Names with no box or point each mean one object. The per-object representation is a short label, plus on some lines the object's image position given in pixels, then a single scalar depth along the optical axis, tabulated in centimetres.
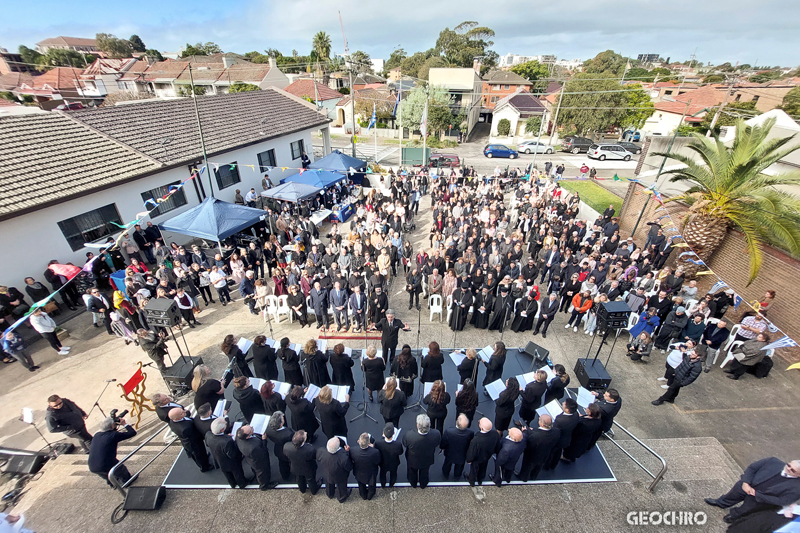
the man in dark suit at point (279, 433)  502
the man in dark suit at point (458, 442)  502
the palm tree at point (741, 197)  859
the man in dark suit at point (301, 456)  476
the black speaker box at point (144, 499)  515
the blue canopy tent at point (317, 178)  1545
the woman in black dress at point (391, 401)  556
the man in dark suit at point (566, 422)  522
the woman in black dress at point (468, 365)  637
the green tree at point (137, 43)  10191
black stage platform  567
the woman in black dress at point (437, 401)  558
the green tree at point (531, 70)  7425
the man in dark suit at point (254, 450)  491
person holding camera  506
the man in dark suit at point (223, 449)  491
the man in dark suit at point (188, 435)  506
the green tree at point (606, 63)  7006
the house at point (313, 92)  4283
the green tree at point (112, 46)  8906
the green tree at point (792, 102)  3272
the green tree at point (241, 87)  4253
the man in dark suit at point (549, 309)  878
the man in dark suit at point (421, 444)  489
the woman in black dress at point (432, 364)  656
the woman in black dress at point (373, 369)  639
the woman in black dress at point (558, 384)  627
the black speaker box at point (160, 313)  691
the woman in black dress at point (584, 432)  534
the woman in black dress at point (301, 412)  549
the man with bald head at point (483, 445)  488
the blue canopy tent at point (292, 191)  1431
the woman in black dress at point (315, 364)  650
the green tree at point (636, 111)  4094
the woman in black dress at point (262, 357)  685
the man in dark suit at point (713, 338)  805
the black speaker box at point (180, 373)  704
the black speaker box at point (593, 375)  709
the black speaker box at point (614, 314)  696
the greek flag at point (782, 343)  661
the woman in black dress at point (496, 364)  674
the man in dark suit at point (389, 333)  752
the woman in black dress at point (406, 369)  647
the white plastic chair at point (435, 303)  974
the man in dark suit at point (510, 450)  490
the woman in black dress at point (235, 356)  695
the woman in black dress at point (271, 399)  561
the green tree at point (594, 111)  3750
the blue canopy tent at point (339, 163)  1766
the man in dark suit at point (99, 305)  866
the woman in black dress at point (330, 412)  540
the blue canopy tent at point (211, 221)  1096
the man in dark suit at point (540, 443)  506
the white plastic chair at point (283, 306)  953
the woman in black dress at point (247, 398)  578
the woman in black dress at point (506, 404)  574
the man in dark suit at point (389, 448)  494
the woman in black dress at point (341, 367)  657
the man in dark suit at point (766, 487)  429
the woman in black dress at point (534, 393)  595
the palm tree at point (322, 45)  6662
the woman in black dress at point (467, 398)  576
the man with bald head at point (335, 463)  473
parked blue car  3331
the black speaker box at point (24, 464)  555
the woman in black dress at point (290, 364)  669
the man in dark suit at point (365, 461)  480
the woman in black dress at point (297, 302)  903
